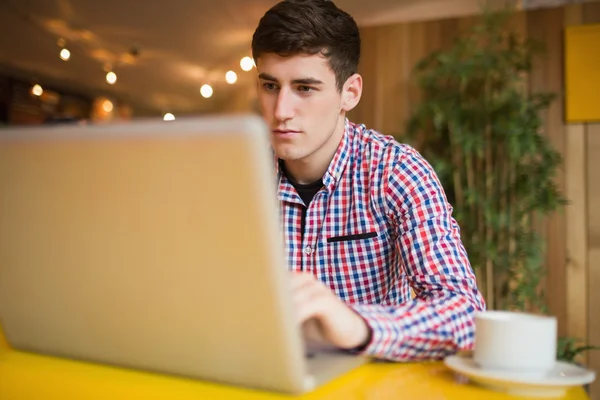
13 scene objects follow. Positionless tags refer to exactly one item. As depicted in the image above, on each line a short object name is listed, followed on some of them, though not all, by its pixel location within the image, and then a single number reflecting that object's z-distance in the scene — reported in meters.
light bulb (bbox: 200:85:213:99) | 7.54
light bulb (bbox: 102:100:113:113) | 10.85
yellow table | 0.76
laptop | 0.64
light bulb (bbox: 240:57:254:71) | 6.78
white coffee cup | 0.81
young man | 1.56
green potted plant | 3.93
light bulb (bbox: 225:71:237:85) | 7.72
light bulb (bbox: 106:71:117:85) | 8.49
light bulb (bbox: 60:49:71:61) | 7.69
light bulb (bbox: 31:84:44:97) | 9.34
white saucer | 0.77
